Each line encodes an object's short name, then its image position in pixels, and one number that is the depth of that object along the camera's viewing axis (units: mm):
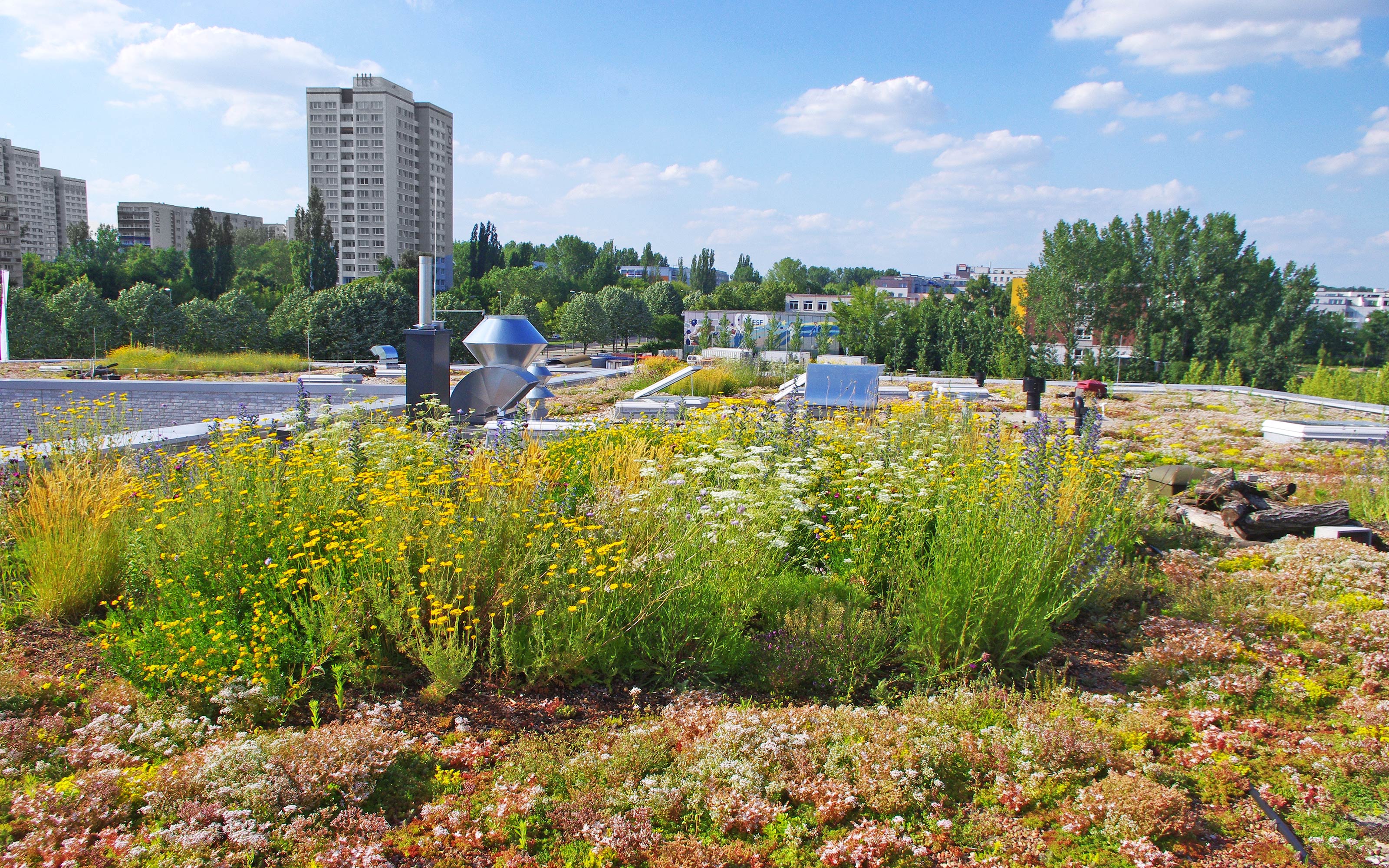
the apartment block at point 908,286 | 108175
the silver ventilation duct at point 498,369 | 8961
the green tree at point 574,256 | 102606
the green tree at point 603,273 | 93312
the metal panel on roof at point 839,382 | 12664
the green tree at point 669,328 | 67500
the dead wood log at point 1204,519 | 6383
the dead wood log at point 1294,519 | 6184
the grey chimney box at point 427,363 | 8945
